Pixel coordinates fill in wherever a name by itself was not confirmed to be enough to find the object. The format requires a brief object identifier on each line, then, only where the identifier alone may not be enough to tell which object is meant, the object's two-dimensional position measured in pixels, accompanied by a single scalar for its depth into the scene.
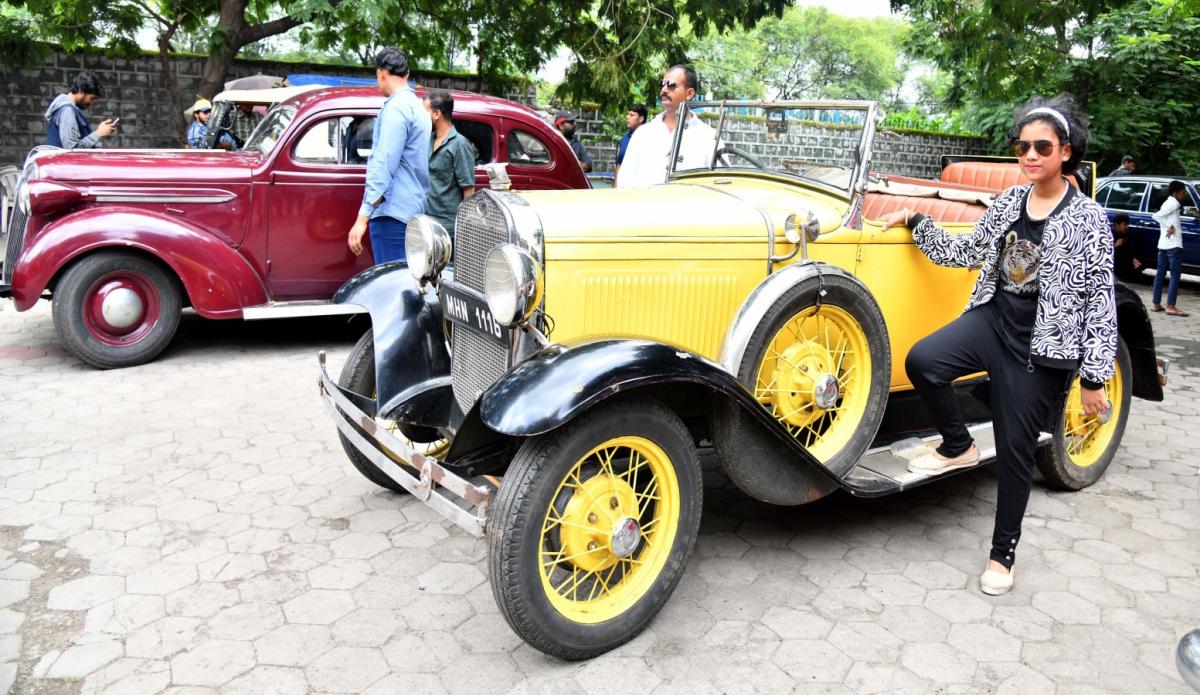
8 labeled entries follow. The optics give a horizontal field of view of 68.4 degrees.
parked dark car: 11.06
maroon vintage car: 5.70
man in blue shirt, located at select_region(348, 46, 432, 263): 5.27
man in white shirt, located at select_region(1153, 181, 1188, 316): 9.55
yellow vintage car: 2.65
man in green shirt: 5.68
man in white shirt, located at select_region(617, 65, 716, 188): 5.04
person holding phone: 7.65
